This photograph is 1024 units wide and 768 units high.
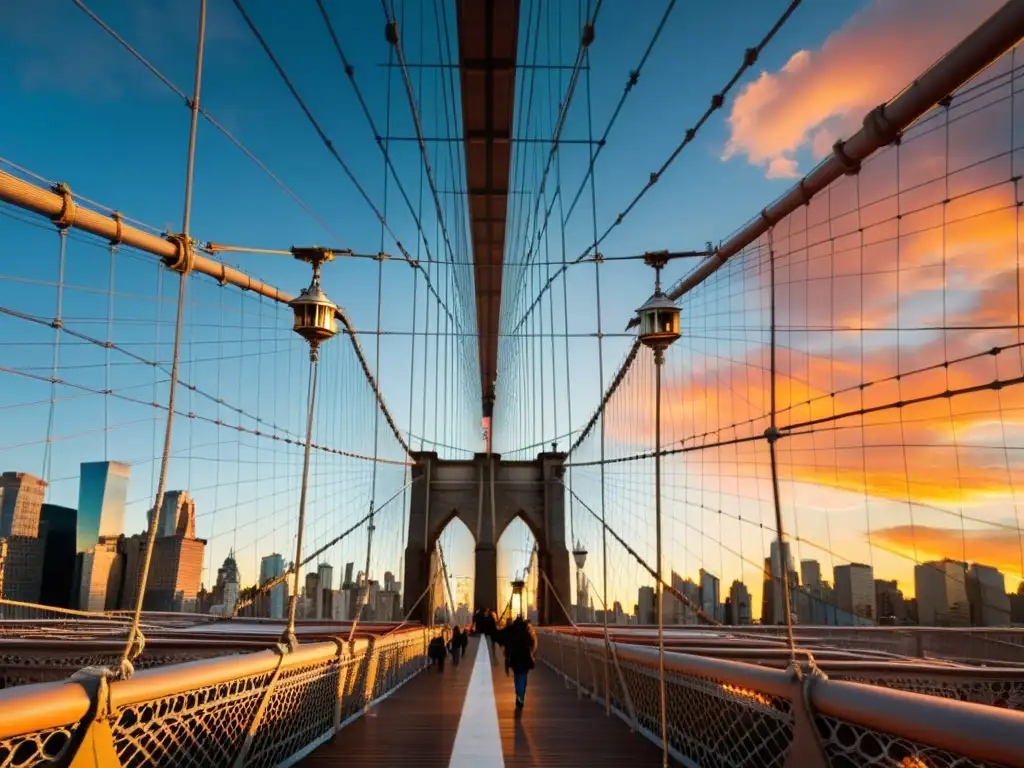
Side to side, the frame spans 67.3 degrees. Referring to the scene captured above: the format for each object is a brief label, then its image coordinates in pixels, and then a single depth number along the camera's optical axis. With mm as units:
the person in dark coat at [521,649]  7341
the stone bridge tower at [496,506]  27812
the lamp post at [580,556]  24308
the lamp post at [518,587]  25820
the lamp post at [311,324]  4688
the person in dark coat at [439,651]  13325
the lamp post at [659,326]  4008
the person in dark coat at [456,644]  15578
